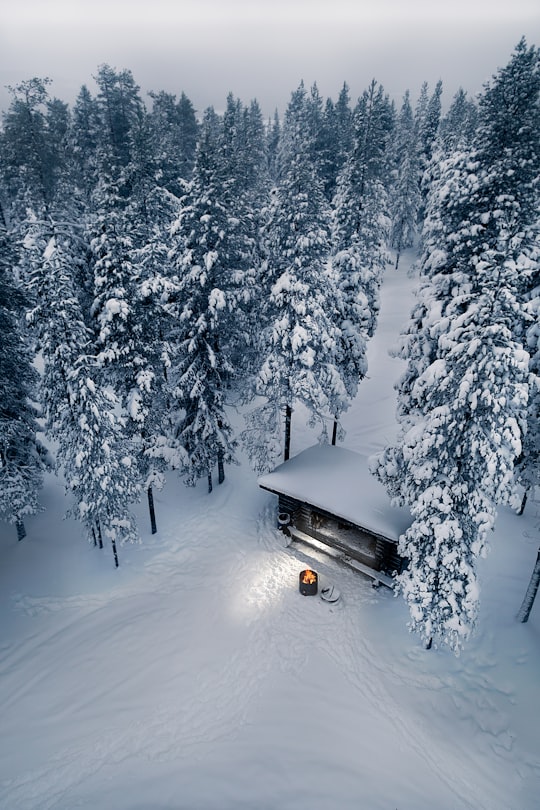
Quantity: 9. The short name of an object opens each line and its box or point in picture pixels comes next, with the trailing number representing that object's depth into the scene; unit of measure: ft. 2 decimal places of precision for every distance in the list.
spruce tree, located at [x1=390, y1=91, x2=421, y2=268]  148.46
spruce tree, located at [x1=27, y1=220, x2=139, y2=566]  44.09
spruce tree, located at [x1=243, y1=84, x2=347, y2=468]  51.83
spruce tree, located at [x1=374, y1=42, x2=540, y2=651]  30.78
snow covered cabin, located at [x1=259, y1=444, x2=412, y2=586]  48.37
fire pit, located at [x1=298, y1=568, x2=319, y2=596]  48.60
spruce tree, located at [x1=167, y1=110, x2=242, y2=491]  52.21
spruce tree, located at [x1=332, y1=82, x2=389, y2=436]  67.21
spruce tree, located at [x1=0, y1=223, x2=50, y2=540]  49.67
